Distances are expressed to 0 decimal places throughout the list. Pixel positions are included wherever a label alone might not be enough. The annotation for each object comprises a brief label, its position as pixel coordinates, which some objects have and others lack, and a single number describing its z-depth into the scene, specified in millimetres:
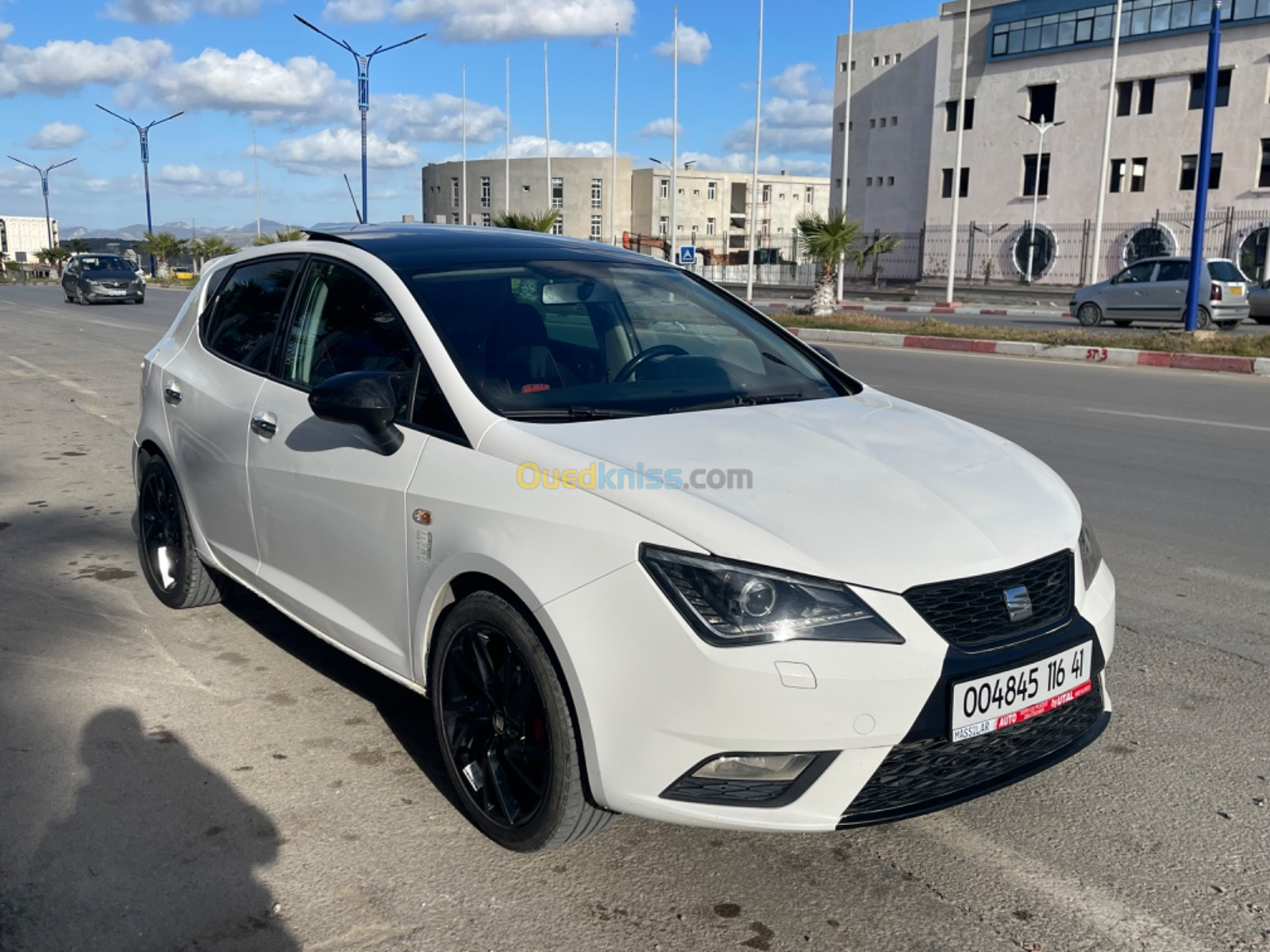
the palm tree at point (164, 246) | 65188
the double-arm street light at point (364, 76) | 31733
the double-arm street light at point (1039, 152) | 51344
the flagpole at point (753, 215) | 35838
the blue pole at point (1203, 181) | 17688
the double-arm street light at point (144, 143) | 58031
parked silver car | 22484
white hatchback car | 2557
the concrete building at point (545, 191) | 107000
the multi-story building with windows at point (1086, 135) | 46500
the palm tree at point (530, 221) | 25312
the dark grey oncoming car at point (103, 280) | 32844
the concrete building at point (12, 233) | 184375
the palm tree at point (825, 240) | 25016
